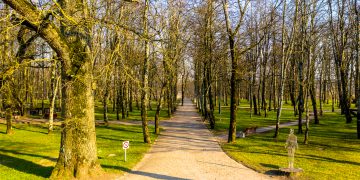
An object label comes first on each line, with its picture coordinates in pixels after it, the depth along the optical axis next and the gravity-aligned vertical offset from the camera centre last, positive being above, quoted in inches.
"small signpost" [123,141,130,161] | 514.0 -73.5
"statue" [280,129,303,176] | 439.8 -77.7
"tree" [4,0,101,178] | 391.5 -9.6
